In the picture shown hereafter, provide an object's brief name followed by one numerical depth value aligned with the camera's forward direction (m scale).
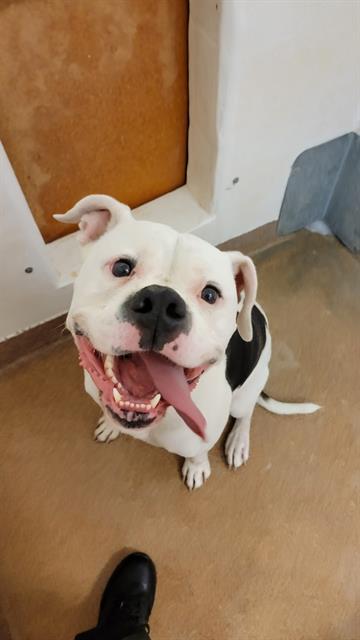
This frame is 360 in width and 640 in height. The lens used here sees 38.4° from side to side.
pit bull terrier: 1.11
